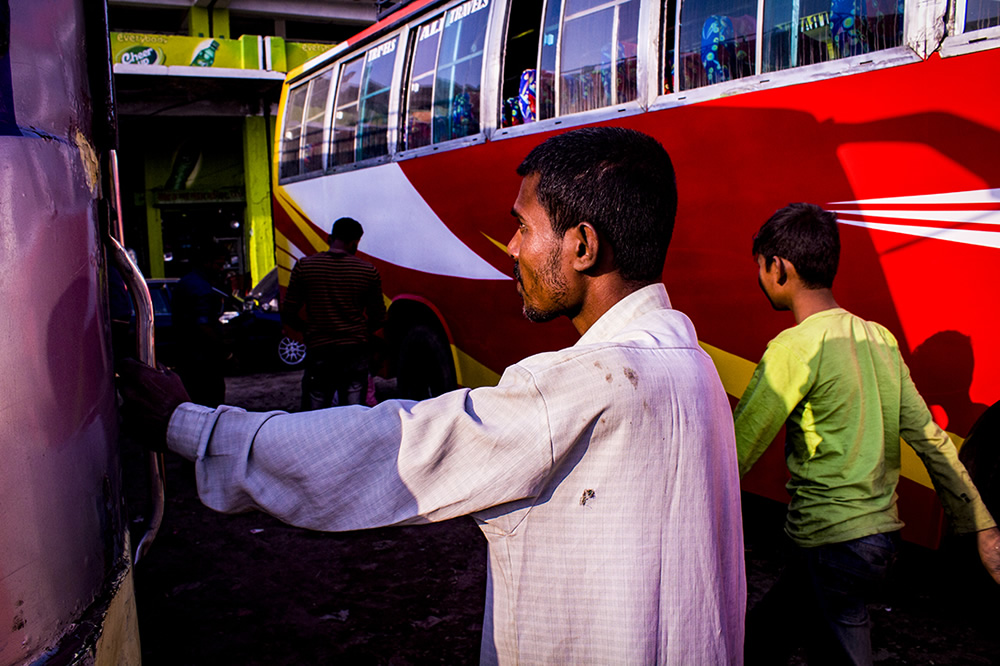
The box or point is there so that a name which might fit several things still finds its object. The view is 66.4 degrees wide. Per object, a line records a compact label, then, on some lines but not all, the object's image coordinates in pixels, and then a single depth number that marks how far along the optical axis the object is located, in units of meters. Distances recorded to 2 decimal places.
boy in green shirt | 2.08
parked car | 11.17
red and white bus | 3.12
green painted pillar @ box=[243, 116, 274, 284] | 19.89
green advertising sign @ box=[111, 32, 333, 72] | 17.20
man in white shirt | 1.14
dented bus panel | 1.21
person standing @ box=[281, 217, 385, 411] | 5.63
